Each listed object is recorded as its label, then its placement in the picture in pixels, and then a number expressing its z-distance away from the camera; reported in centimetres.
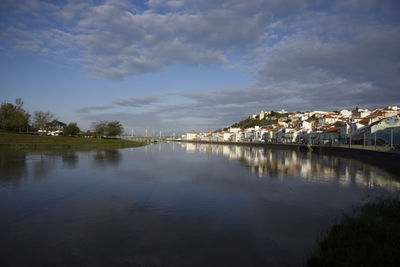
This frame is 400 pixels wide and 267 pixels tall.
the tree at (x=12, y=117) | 7612
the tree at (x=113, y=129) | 11644
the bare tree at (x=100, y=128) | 12407
